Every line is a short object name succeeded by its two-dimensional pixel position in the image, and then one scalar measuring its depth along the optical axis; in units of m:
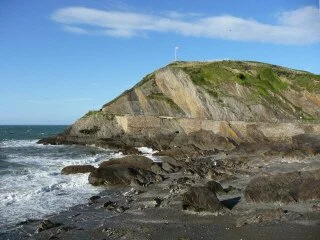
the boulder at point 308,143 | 41.41
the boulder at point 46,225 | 18.10
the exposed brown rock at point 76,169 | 33.45
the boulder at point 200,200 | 19.89
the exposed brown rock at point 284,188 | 21.19
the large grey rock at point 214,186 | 23.95
